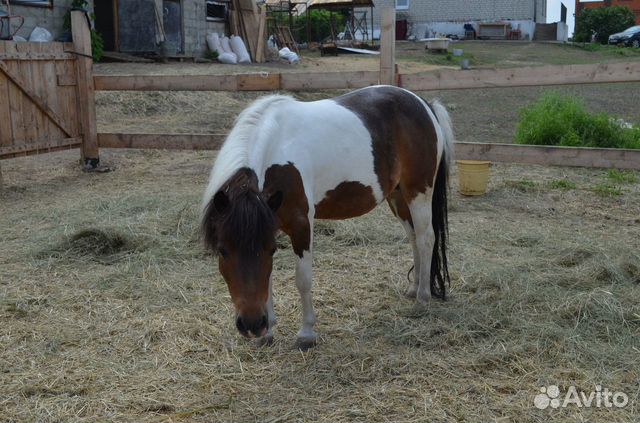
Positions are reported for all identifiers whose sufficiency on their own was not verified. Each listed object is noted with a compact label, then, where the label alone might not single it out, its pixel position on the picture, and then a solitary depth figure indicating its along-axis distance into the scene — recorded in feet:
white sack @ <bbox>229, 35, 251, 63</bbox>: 57.88
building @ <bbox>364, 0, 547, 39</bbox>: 112.98
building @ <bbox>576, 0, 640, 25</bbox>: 158.71
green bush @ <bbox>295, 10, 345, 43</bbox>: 98.27
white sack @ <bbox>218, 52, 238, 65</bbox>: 55.36
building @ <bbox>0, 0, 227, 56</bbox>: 50.78
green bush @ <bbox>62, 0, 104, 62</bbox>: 42.88
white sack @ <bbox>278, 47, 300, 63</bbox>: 61.93
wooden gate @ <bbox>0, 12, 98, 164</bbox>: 22.34
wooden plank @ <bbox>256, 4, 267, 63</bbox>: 60.29
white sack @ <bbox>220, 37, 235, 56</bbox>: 58.03
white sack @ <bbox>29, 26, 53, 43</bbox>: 38.93
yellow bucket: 20.44
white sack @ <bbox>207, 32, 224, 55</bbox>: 57.36
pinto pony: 8.65
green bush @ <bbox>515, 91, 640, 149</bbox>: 25.38
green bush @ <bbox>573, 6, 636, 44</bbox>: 115.96
